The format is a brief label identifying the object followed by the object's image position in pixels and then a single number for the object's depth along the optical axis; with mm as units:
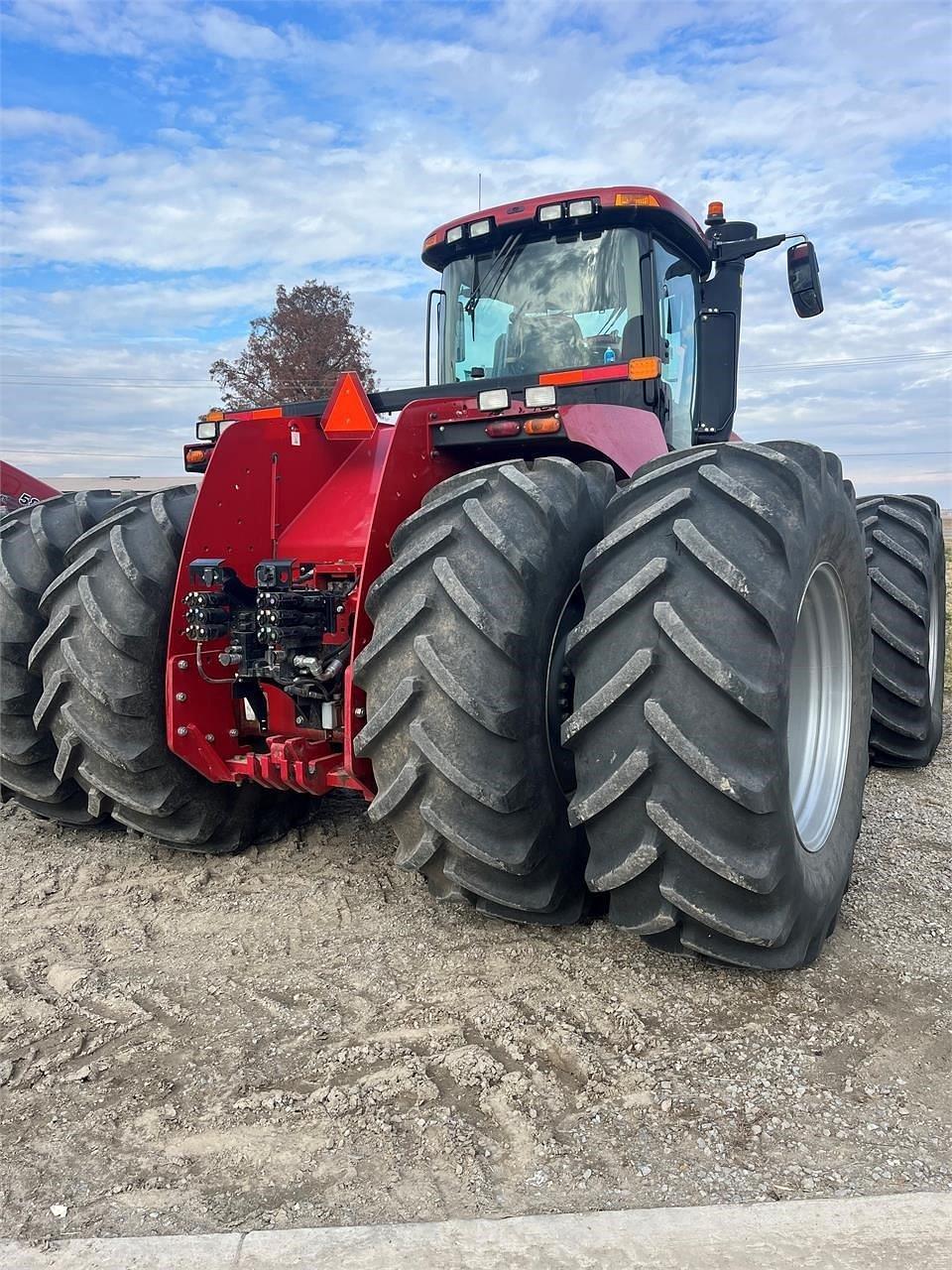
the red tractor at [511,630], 2256
